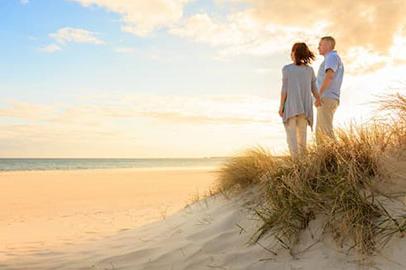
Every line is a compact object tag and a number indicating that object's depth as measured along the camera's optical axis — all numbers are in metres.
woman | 6.00
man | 6.17
